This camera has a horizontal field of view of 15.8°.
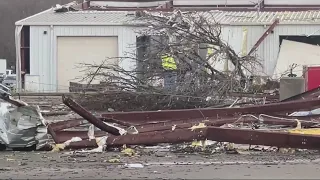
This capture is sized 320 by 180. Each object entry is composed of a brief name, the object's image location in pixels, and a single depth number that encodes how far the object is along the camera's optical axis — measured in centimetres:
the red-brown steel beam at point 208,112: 2101
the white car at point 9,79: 6791
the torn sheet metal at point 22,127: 1784
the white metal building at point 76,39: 4549
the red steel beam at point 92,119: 1839
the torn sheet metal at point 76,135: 1865
